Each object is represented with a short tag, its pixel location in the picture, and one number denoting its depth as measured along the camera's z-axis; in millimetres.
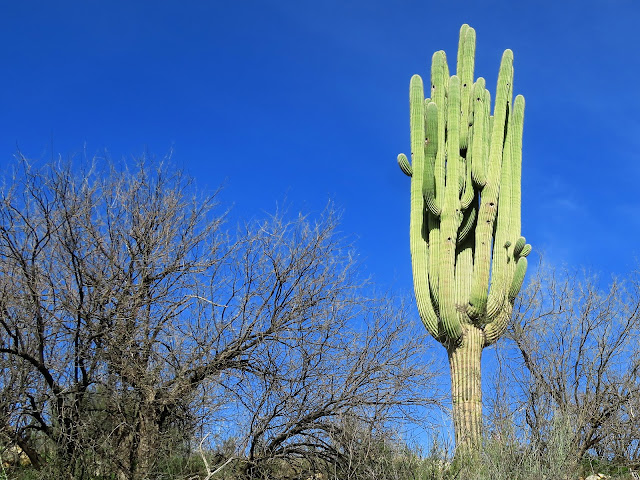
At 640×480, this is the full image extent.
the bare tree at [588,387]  11594
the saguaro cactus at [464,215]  11461
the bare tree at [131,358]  8555
